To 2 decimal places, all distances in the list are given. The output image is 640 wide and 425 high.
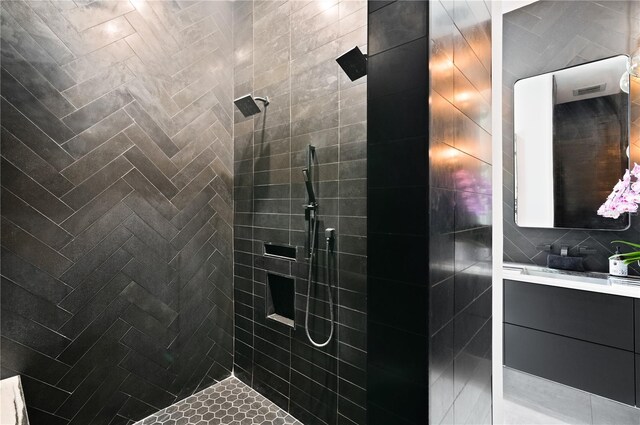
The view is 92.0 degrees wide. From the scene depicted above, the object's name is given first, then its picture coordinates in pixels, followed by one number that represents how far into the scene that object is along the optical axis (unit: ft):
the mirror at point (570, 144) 7.13
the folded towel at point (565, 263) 7.45
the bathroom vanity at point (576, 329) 6.06
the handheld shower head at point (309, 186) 6.53
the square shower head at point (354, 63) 4.90
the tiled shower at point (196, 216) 5.49
